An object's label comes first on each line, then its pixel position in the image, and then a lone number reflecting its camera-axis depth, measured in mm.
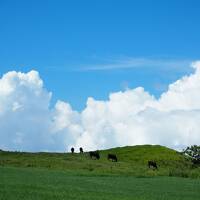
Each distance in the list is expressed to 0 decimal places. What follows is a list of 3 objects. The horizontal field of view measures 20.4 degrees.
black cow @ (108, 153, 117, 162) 85556
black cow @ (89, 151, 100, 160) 86256
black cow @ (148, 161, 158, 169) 79912
